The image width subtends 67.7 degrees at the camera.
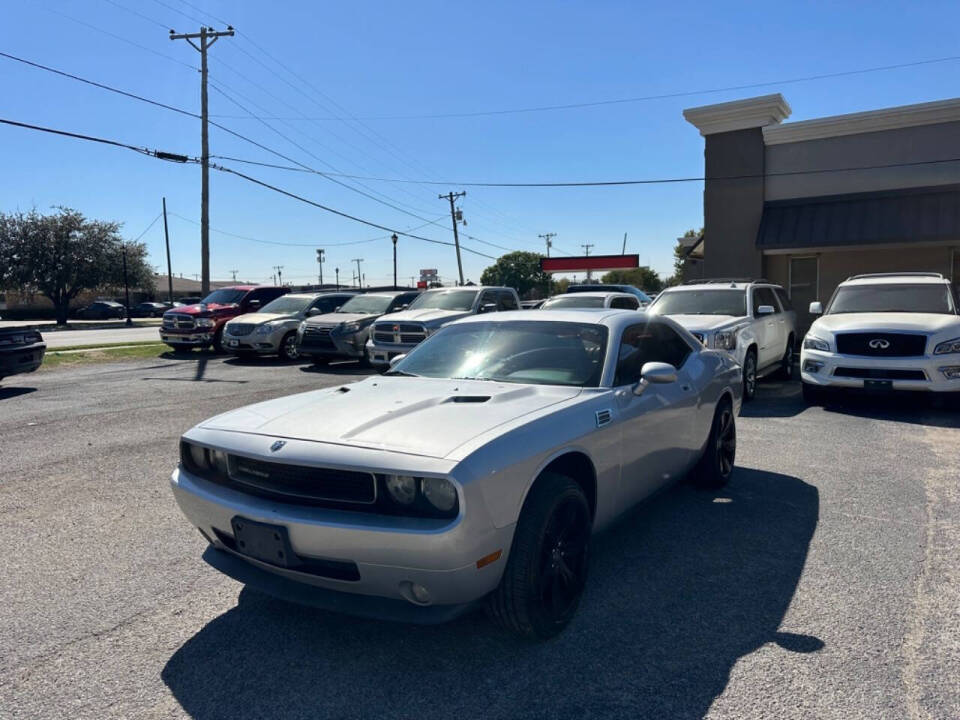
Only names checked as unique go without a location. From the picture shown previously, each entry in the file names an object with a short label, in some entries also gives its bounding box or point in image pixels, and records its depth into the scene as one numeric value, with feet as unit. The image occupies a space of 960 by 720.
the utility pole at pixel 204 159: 84.69
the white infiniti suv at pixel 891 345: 28.66
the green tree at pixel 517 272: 270.67
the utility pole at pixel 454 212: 173.58
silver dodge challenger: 9.22
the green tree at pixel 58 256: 147.02
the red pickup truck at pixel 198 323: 59.00
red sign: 146.30
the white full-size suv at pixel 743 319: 32.30
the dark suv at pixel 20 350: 35.42
